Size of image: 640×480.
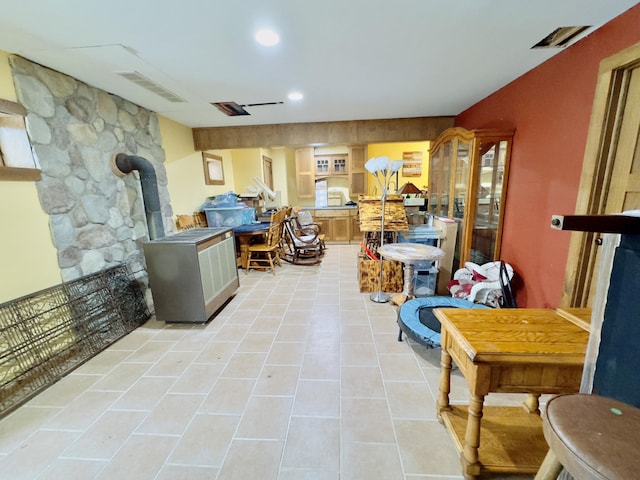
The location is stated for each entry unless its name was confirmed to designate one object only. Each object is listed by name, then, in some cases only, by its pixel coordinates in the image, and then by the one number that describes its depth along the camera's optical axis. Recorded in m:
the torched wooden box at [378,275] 3.37
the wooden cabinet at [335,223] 6.14
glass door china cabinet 2.74
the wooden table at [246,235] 4.21
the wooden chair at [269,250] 4.17
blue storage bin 4.18
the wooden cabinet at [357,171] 6.03
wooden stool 0.62
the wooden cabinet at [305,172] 6.29
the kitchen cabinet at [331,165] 6.25
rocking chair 4.69
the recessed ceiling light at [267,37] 1.70
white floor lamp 3.02
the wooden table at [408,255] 2.53
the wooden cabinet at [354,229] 6.13
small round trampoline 1.93
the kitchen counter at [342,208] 6.09
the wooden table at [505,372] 1.05
